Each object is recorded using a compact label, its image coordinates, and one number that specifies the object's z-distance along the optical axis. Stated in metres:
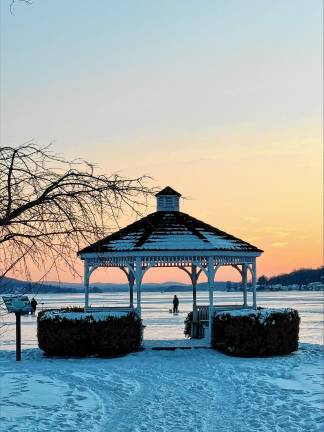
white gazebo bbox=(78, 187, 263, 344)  20.03
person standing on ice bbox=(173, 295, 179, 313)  48.93
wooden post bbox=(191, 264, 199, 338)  22.70
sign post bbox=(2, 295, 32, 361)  17.75
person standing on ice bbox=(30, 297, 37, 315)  44.00
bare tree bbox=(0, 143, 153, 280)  7.38
